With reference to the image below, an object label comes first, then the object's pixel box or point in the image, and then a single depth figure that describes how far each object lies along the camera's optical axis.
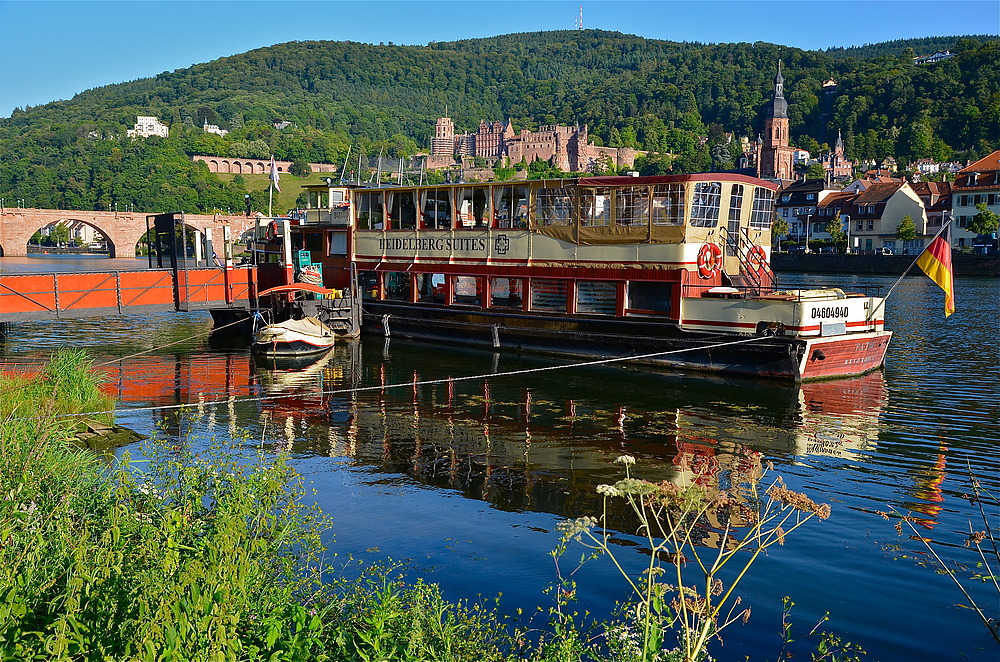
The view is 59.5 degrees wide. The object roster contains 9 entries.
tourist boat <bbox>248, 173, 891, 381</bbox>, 22.33
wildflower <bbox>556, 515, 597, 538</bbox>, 6.59
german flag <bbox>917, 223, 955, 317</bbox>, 21.09
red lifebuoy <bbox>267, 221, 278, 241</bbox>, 35.25
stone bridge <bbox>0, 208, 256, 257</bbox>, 110.81
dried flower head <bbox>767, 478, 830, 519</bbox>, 7.20
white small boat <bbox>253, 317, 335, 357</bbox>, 27.95
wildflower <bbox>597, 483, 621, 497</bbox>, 6.71
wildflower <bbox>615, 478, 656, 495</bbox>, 6.72
